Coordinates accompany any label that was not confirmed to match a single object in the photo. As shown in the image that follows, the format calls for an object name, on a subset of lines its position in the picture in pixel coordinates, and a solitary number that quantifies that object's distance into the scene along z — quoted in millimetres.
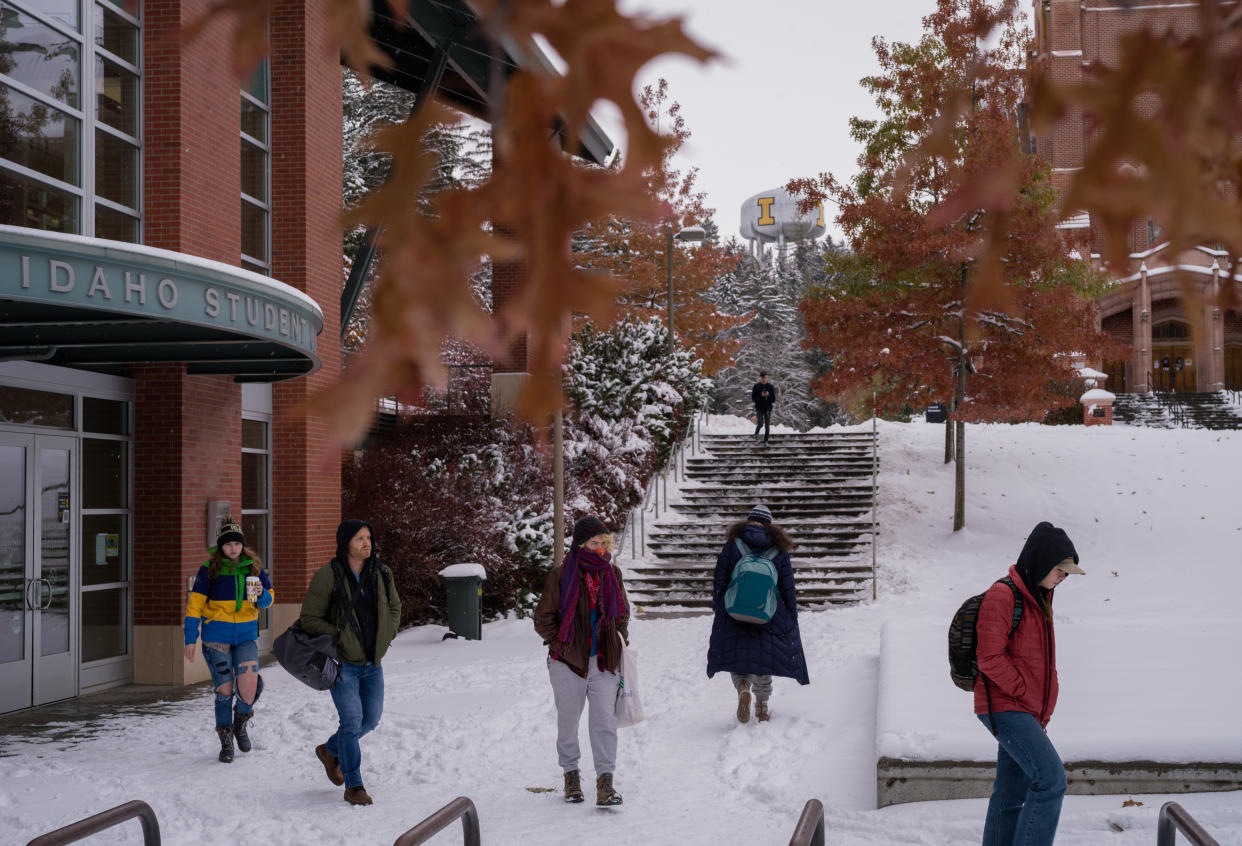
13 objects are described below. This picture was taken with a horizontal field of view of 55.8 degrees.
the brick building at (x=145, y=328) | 10391
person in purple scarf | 7715
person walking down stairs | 26828
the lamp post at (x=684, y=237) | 25391
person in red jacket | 5306
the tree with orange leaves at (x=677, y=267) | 30766
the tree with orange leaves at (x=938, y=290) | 19562
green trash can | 15977
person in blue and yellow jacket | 8898
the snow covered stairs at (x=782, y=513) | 19234
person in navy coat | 10000
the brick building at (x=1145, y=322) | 44938
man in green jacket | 7609
